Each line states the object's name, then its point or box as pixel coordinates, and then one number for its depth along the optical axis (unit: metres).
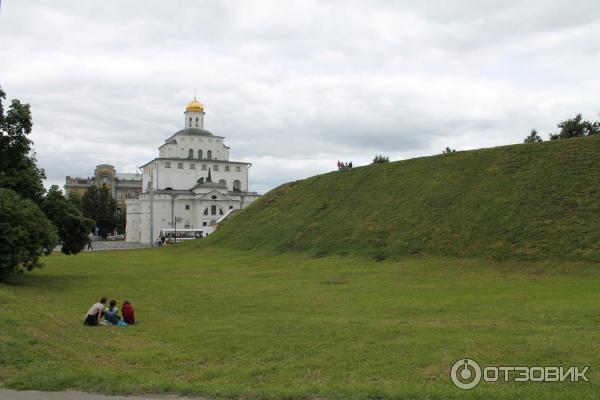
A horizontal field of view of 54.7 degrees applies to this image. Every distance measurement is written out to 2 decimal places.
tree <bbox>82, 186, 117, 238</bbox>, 109.81
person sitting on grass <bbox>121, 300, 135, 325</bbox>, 15.63
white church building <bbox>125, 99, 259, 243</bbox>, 96.31
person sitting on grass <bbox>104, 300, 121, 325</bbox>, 15.56
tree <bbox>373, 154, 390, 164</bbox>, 82.35
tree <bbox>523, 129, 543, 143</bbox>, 60.28
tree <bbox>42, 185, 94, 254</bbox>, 28.92
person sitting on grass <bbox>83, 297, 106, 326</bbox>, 15.26
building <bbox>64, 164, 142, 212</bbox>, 137.62
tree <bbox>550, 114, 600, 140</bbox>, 52.84
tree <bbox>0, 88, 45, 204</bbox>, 27.17
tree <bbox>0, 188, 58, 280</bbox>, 22.45
